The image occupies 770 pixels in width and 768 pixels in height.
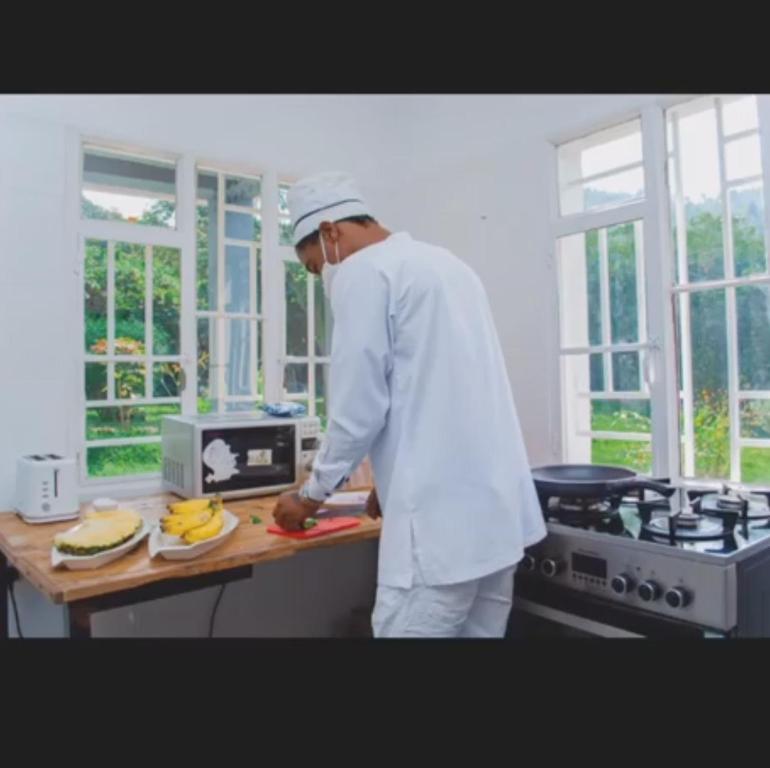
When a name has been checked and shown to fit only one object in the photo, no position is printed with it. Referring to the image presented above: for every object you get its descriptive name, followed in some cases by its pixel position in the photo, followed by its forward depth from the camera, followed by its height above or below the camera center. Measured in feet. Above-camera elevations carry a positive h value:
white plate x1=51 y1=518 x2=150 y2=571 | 4.50 -1.05
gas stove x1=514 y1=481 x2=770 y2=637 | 4.35 -1.24
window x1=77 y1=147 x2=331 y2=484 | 7.69 +1.47
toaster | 6.22 -0.75
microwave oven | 6.86 -0.48
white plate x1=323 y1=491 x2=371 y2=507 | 6.66 -0.98
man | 3.91 -0.19
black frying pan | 5.46 -0.70
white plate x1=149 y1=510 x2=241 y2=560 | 4.69 -1.01
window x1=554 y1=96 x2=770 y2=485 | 7.46 +1.32
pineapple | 4.62 -0.93
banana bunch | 4.97 -0.90
